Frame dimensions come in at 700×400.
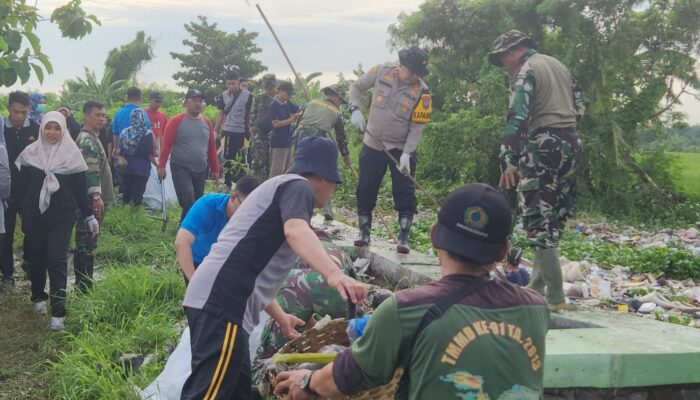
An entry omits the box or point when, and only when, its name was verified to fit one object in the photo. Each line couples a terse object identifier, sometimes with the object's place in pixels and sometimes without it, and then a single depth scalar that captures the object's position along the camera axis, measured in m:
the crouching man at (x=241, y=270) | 2.77
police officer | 6.29
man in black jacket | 6.41
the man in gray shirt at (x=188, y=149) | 7.82
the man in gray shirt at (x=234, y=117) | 10.58
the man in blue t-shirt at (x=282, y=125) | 9.62
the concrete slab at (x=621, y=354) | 3.57
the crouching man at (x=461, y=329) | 1.89
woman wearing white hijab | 5.55
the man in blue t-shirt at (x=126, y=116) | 9.17
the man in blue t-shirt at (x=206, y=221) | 3.67
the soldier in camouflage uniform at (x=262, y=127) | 9.96
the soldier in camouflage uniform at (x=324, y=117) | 8.06
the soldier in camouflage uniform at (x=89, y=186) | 5.97
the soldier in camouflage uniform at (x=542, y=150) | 4.65
